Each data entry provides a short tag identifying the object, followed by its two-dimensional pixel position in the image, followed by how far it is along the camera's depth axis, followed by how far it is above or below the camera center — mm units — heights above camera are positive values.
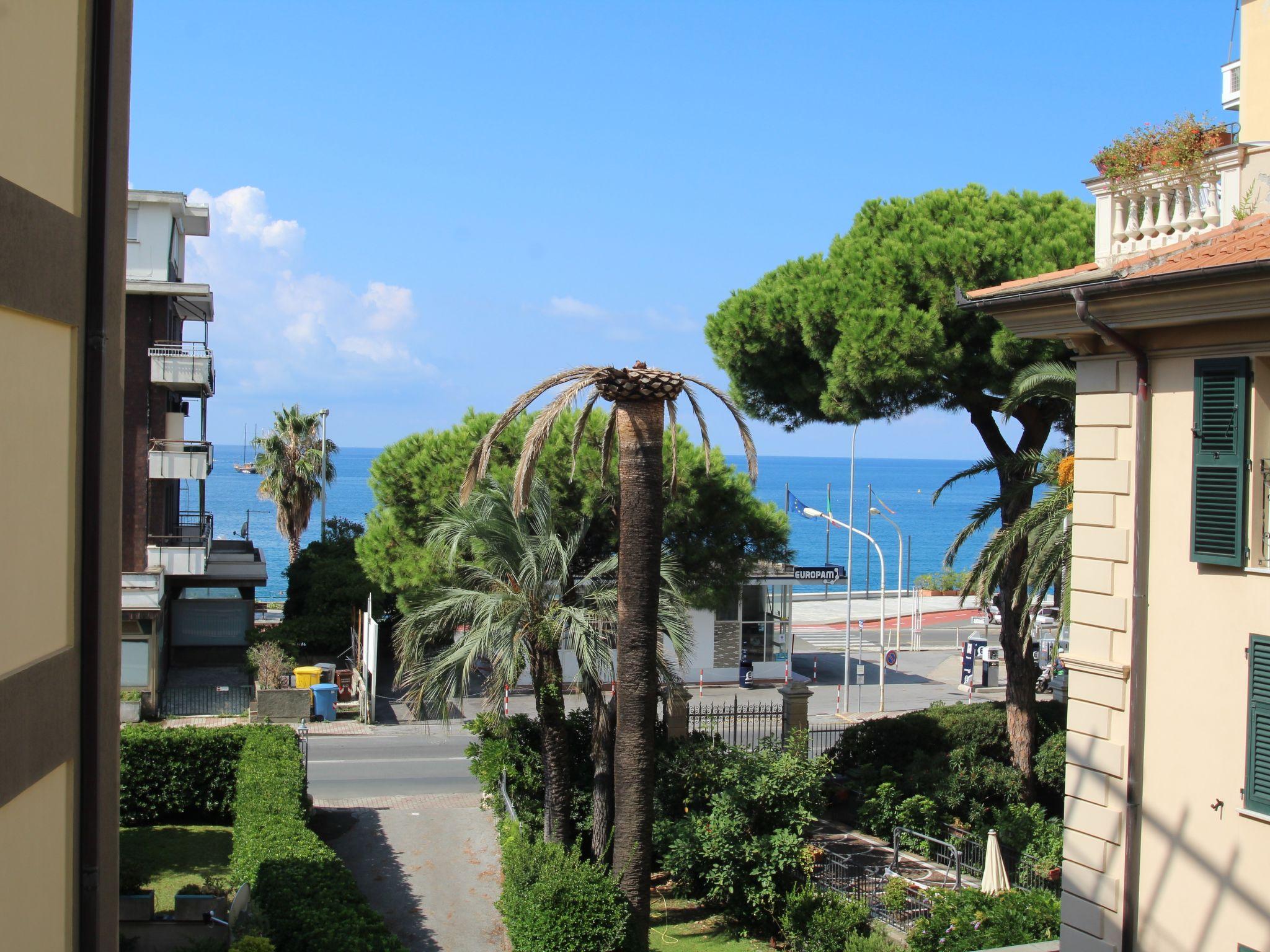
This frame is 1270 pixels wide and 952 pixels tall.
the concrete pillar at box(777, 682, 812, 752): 22031 -4393
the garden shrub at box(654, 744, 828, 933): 15227 -4930
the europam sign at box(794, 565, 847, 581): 36812 -3044
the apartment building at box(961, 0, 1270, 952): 7914 -478
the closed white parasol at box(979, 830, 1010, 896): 15125 -5225
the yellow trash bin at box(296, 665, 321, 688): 29031 -5330
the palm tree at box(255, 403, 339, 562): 49969 -141
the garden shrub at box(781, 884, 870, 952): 13531 -5408
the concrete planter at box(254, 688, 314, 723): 27219 -5700
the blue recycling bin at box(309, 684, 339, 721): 27875 -5722
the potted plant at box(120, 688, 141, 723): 26344 -5644
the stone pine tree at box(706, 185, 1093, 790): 20734 +3159
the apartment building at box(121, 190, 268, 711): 27438 +495
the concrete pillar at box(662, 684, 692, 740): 20391 -4414
